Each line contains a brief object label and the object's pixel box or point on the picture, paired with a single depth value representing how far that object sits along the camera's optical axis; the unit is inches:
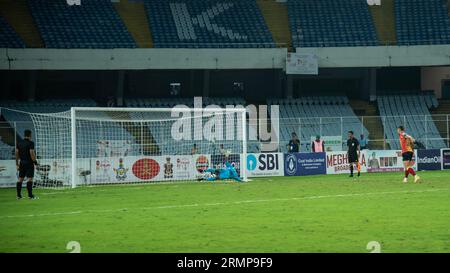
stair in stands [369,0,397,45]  2139.5
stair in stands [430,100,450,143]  1945.1
